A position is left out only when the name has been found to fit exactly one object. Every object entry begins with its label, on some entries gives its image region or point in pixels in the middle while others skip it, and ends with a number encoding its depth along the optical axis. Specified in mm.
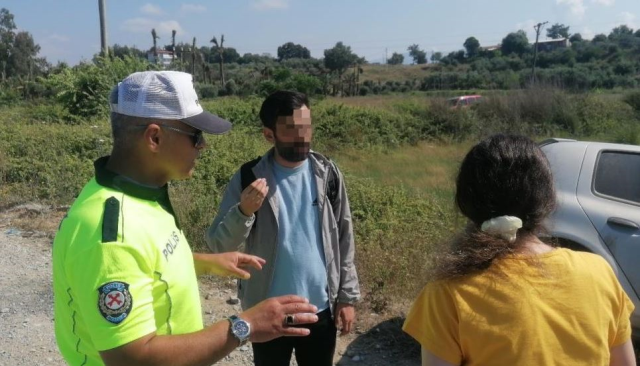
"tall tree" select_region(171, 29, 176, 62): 56772
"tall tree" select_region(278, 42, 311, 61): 112438
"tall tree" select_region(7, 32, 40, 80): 70275
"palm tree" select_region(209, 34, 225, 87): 56156
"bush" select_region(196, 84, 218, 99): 43531
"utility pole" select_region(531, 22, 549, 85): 57344
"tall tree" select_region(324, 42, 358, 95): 69750
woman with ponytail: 1407
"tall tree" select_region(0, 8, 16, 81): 70438
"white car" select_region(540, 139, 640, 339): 4039
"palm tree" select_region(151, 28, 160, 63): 48631
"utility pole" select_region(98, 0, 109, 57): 14031
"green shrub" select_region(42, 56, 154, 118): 16984
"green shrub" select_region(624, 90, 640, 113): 24000
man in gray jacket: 2689
